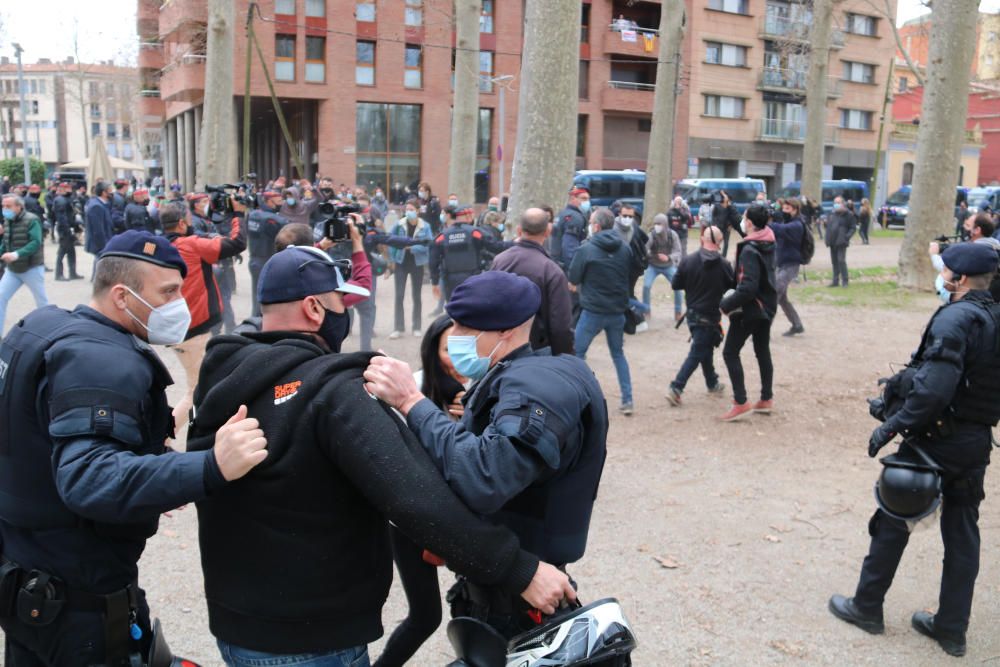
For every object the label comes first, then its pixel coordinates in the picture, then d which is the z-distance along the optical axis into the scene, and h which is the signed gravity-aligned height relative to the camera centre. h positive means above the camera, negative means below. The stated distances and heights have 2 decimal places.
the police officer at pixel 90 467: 2.22 -0.78
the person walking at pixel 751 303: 8.02 -1.02
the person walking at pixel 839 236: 17.03 -0.81
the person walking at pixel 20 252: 10.77 -1.06
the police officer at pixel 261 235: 11.41 -0.78
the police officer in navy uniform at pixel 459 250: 11.11 -0.87
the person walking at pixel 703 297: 8.42 -1.03
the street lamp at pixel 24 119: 38.95 +2.17
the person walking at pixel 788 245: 12.47 -0.75
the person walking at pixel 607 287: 8.36 -0.96
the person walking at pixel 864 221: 29.43 -0.89
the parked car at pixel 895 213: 41.66 -0.80
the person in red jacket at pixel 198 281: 7.46 -0.94
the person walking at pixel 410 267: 11.96 -1.19
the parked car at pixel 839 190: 41.36 +0.21
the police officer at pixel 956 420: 4.07 -1.05
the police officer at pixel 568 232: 11.02 -0.59
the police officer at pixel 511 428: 2.36 -0.69
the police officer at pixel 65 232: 16.41 -1.20
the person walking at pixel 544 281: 7.10 -0.79
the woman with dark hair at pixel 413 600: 3.26 -1.60
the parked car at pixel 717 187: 36.03 +0.06
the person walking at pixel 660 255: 12.89 -0.98
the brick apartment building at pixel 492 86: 40.06 +5.01
